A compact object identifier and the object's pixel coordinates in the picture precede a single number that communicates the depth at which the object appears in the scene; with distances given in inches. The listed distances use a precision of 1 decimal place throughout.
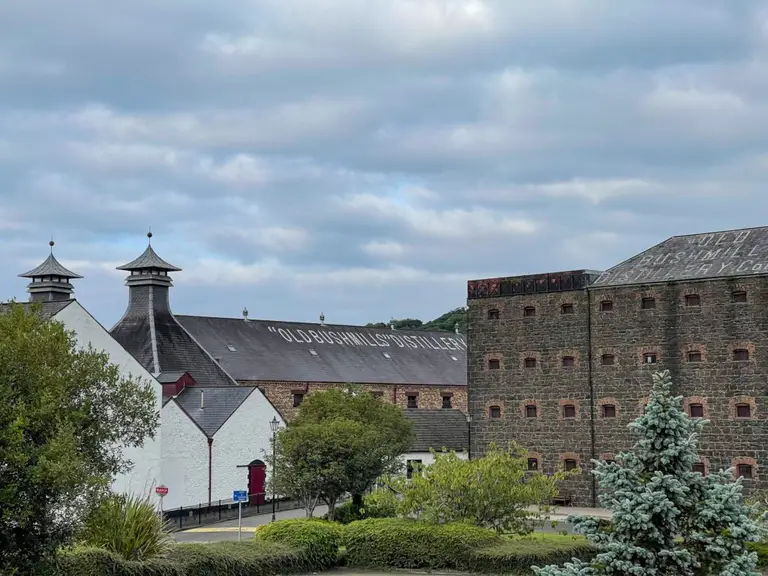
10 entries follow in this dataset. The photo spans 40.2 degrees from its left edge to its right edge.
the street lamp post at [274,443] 1520.7
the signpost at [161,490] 1490.9
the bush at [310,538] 1123.9
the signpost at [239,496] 1317.7
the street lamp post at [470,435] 1999.8
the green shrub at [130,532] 904.9
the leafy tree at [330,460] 1456.7
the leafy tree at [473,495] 1221.7
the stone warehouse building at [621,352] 1670.8
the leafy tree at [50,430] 737.6
